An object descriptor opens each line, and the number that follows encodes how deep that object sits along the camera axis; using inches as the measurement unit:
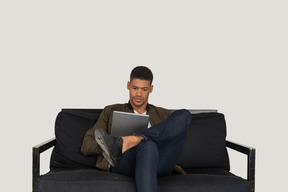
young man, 91.7
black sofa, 99.2
